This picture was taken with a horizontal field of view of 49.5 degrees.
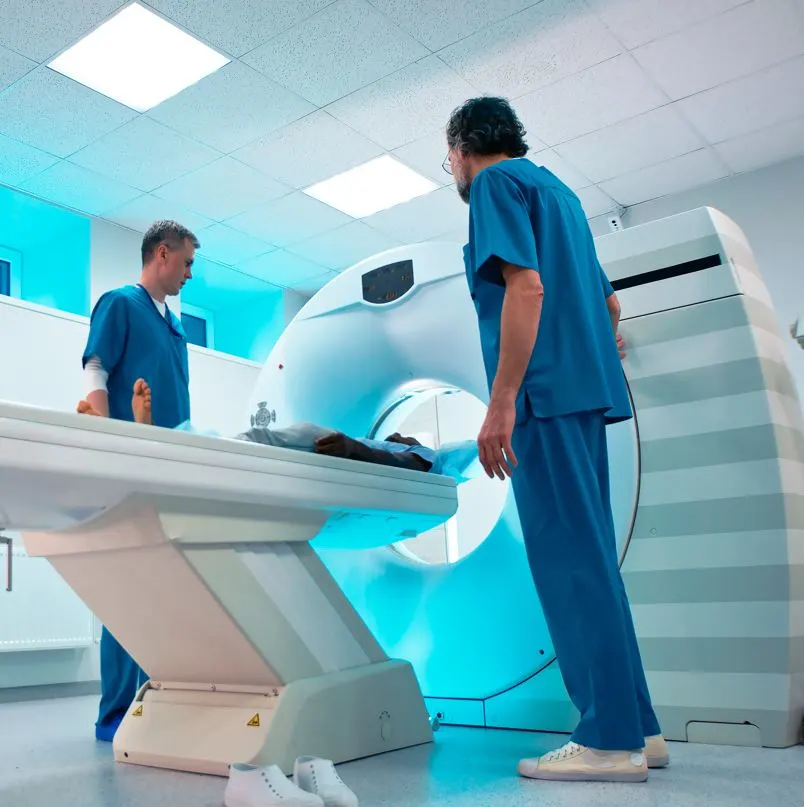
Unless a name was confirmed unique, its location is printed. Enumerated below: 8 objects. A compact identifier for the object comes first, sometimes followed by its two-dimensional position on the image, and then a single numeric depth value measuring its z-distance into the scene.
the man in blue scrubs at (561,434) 1.29
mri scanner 1.35
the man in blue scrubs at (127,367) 1.85
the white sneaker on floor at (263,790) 1.10
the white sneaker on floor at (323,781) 1.12
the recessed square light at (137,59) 3.12
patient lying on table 1.48
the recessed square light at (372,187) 4.30
